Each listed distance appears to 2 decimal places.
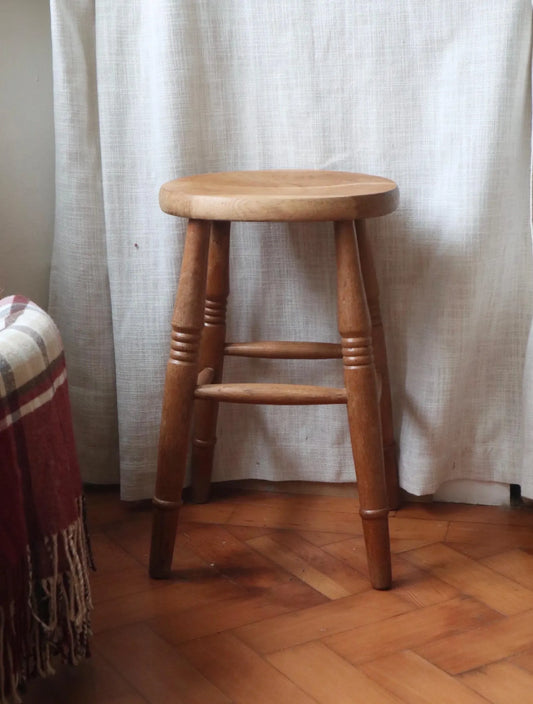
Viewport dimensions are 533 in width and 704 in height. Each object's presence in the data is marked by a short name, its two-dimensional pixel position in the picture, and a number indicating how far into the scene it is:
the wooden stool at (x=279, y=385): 1.08
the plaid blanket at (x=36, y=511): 0.81
